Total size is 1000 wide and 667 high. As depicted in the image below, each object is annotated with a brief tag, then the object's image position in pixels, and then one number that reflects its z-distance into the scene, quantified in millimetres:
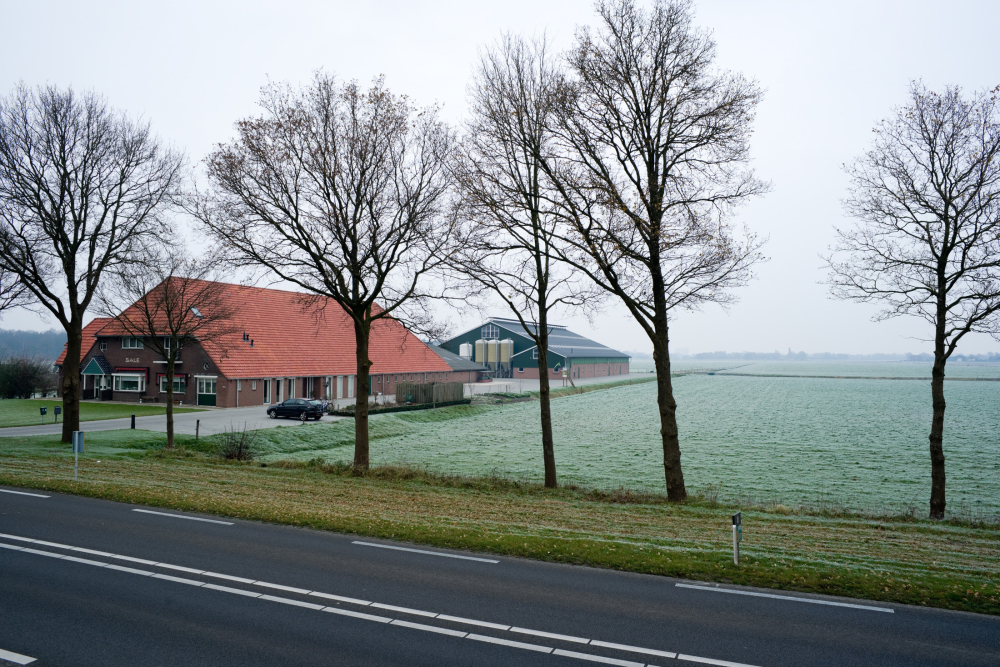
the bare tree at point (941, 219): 14750
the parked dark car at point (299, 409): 39578
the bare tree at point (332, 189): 18781
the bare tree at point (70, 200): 22525
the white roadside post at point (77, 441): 16542
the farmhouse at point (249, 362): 45750
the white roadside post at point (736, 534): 9852
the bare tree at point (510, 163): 17203
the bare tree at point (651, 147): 15555
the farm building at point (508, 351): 97625
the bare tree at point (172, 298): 25656
